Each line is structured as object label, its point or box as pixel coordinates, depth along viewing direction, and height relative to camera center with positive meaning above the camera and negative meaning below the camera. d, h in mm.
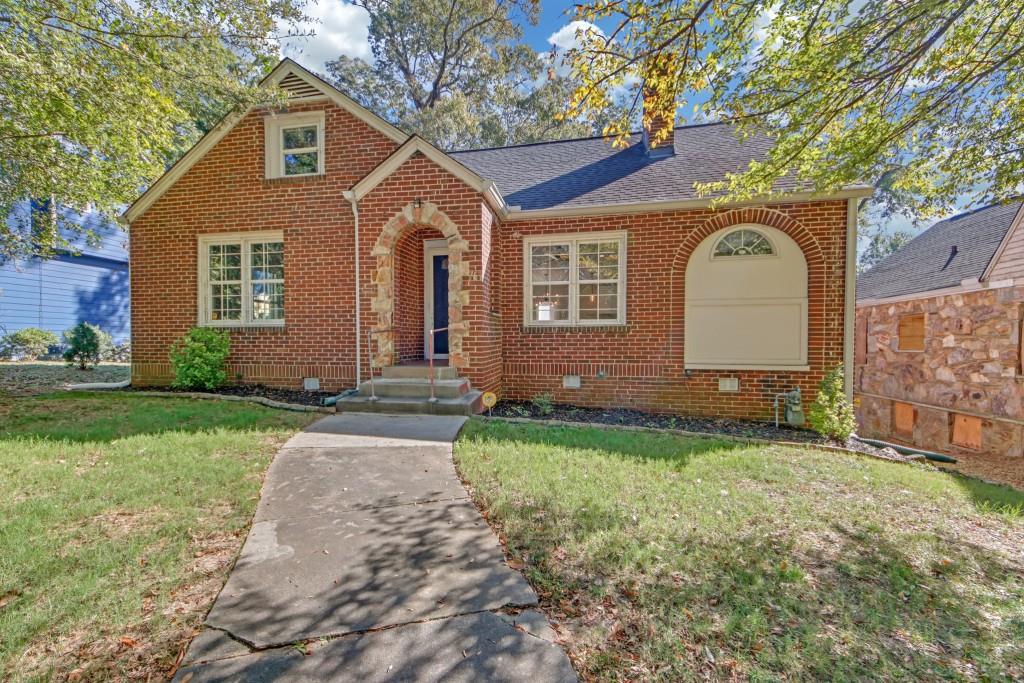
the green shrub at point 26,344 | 14398 -315
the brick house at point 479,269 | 7840 +1300
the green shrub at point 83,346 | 12625 -313
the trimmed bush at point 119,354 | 16108 -696
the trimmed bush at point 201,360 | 8633 -460
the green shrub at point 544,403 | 8039 -1180
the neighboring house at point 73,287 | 15008 +1713
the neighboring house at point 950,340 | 9805 +40
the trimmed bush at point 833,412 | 7172 -1135
